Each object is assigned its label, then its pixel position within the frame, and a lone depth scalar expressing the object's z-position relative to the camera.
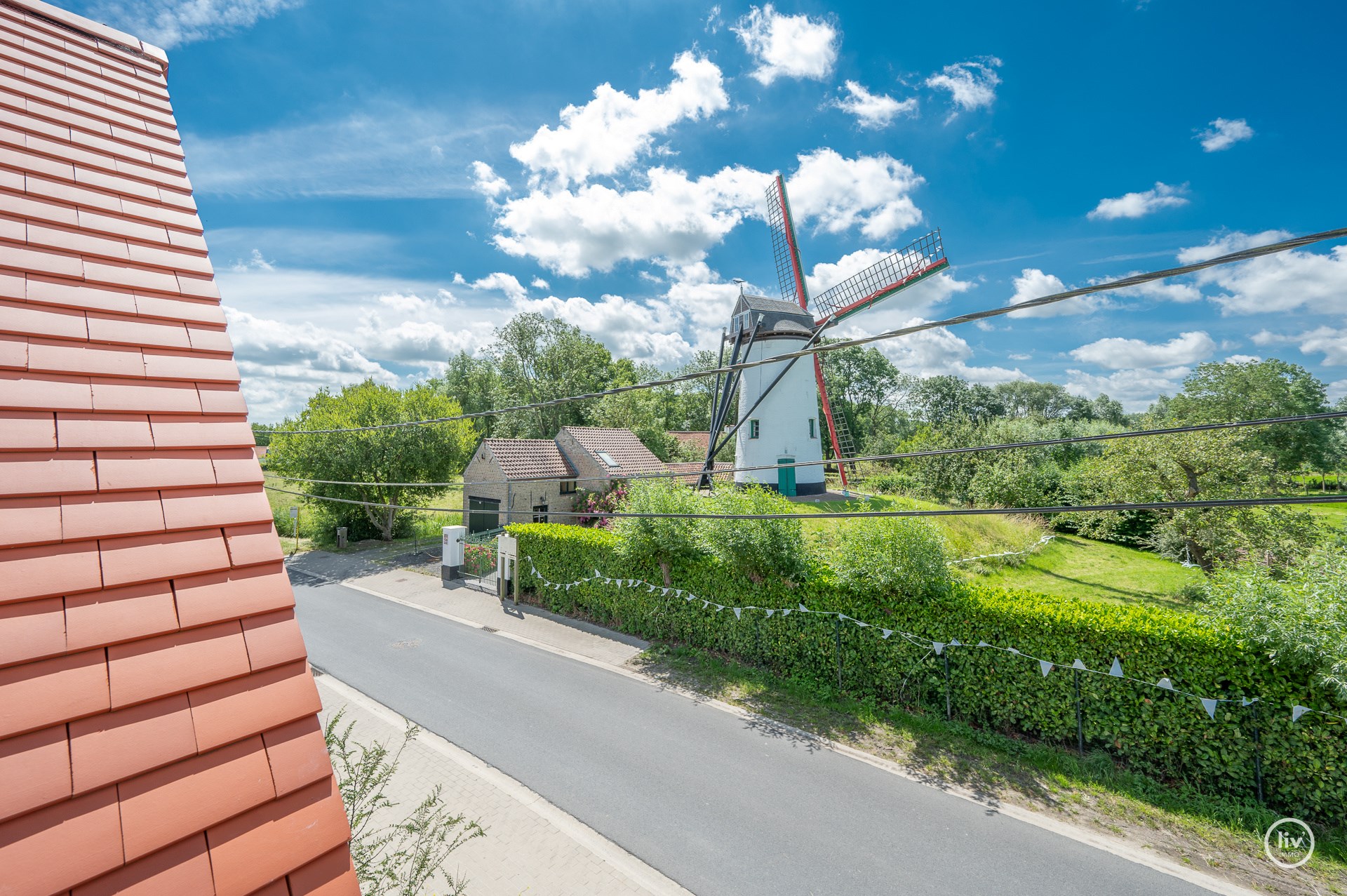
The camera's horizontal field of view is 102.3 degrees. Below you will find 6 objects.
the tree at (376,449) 22.22
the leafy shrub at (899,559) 9.31
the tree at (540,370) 38.84
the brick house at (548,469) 22.58
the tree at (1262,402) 26.14
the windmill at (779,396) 21.75
